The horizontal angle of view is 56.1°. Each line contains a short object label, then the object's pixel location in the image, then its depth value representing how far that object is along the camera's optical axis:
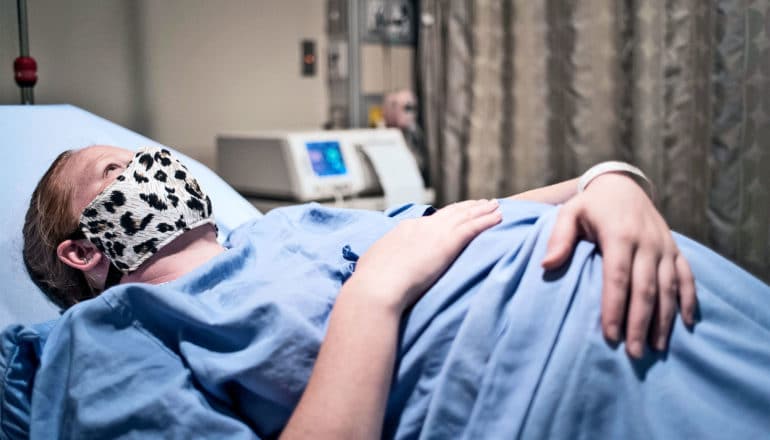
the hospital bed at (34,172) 1.16
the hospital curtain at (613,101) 1.96
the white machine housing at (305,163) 2.03
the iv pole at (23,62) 1.64
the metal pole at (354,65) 2.36
